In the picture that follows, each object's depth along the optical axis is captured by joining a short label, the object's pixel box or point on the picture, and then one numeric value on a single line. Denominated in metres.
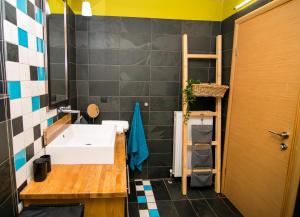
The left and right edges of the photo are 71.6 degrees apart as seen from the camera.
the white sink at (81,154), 1.56
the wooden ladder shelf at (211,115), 2.53
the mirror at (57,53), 1.66
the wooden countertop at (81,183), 1.22
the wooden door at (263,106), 1.65
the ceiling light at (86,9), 2.04
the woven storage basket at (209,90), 2.38
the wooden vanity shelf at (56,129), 1.59
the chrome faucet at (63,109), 1.91
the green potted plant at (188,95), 2.47
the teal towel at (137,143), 2.68
